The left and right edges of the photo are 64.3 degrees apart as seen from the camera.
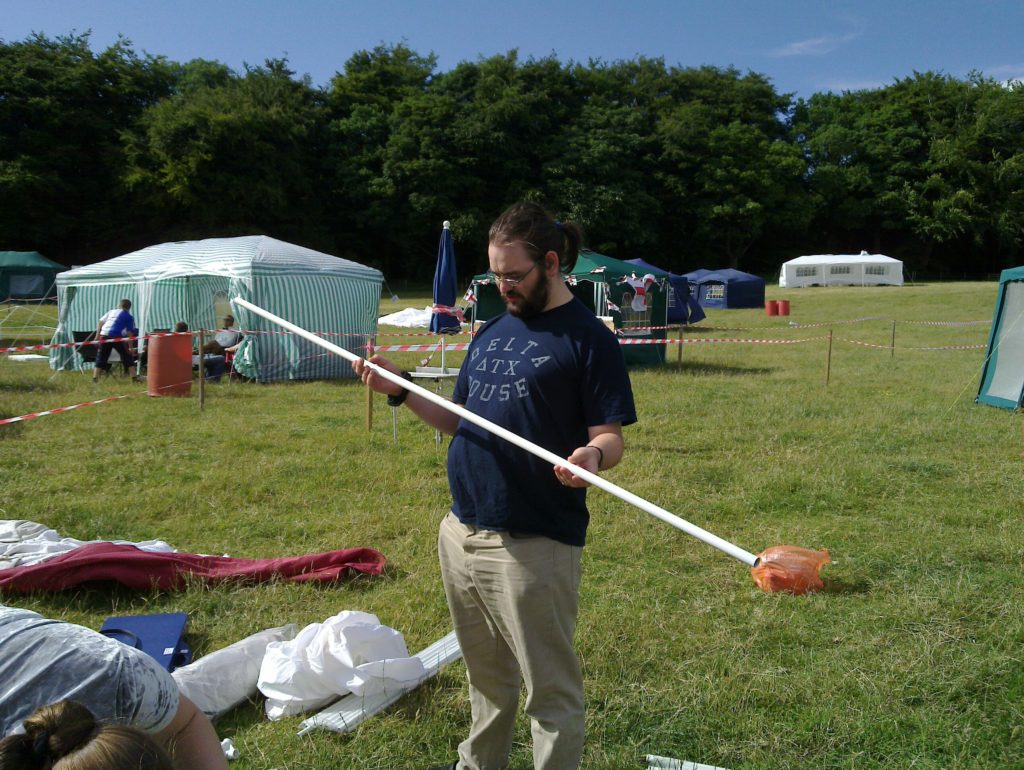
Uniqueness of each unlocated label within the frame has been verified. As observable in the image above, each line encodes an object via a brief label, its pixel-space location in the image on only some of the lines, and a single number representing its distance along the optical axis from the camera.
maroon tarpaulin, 4.34
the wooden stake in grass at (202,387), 10.47
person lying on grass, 1.76
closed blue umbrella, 12.98
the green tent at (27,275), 31.69
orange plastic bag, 4.48
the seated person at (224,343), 14.31
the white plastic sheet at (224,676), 3.27
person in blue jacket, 13.62
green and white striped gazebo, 13.95
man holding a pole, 2.33
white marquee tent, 45.81
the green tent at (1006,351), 10.78
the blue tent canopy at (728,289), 35.06
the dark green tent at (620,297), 15.77
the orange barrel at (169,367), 11.38
